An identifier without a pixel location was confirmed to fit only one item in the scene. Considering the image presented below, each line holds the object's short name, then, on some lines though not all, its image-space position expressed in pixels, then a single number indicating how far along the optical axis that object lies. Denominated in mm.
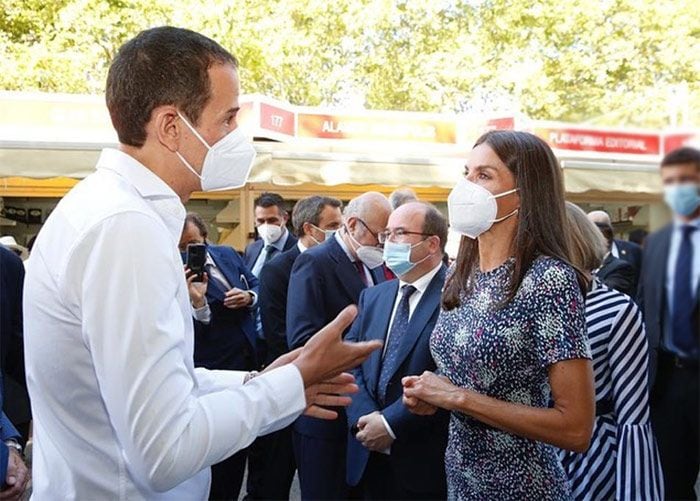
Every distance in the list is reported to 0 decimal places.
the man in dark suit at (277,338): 4180
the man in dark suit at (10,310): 2850
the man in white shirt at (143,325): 1036
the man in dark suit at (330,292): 3266
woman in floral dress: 1655
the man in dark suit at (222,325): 4004
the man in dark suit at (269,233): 5953
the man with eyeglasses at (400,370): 2605
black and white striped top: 2051
